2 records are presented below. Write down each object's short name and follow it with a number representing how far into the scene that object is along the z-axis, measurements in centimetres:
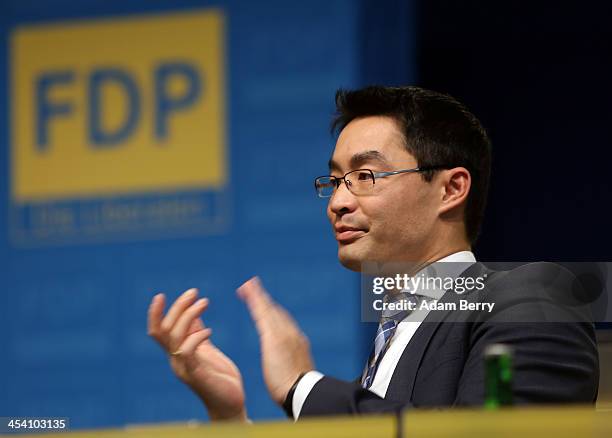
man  441
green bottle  406
